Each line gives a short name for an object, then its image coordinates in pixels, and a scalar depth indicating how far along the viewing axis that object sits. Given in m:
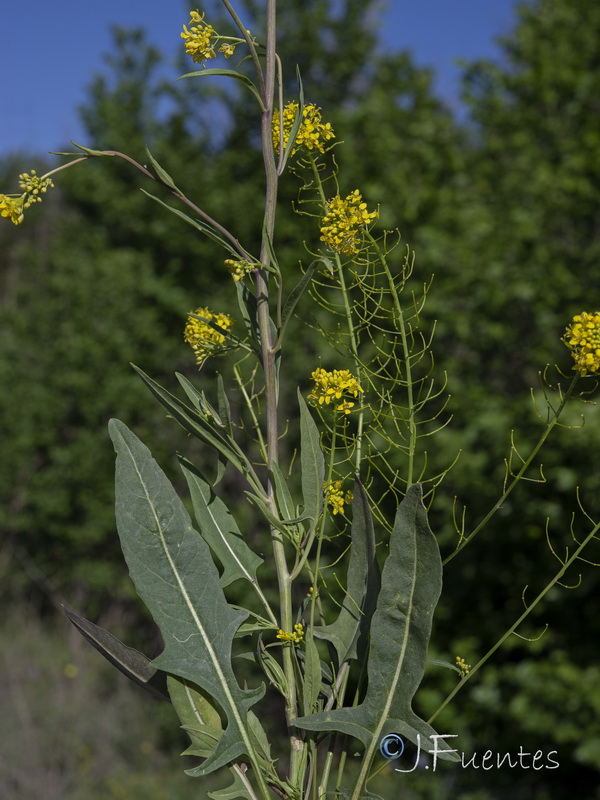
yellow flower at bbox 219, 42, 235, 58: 0.85
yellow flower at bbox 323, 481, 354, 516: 0.88
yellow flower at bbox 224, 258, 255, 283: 0.81
